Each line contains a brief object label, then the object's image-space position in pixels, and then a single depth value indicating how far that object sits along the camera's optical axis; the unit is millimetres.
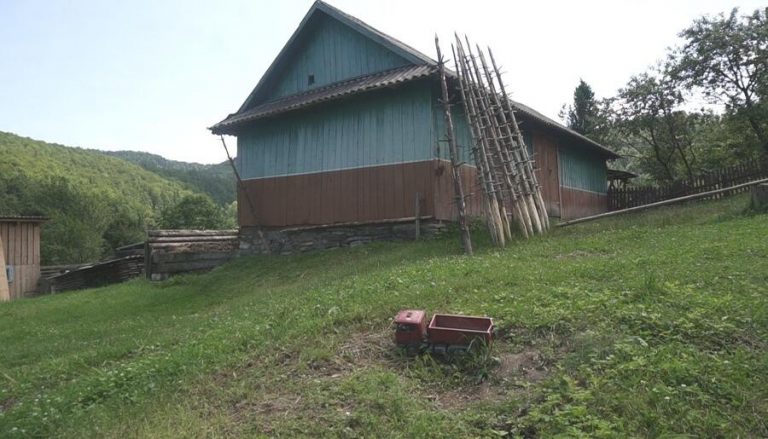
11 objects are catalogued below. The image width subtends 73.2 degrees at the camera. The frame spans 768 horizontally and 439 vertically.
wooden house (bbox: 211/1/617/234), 13273
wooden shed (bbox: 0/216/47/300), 21984
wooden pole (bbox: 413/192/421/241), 13102
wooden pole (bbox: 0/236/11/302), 19344
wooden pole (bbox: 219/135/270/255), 16281
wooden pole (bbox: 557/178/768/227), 11866
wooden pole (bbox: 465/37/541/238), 11852
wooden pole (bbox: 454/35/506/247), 11180
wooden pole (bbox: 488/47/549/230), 12516
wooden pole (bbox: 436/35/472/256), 10680
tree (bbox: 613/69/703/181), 27875
